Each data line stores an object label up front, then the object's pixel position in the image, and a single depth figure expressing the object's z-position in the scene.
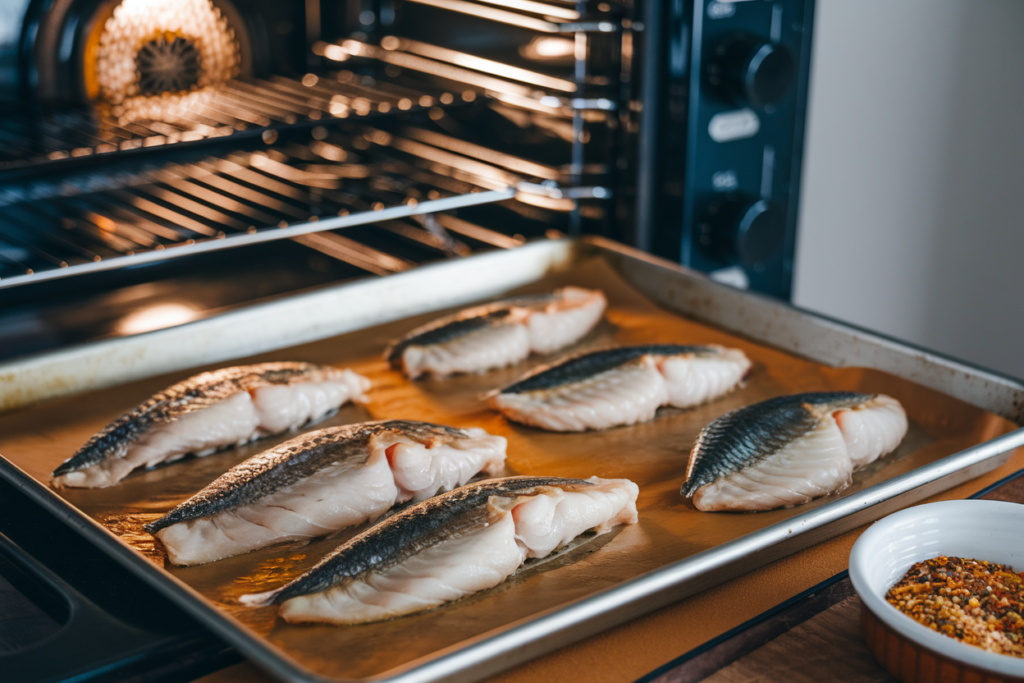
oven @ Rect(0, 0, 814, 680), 1.14
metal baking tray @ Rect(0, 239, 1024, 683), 0.86
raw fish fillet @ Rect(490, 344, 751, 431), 1.04
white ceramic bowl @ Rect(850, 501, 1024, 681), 0.87
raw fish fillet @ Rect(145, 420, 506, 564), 0.93
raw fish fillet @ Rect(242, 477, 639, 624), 0.87
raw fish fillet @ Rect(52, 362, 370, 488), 0.99
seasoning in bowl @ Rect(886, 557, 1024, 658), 0.85
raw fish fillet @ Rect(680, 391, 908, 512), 0.96
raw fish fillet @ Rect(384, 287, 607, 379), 1.10
